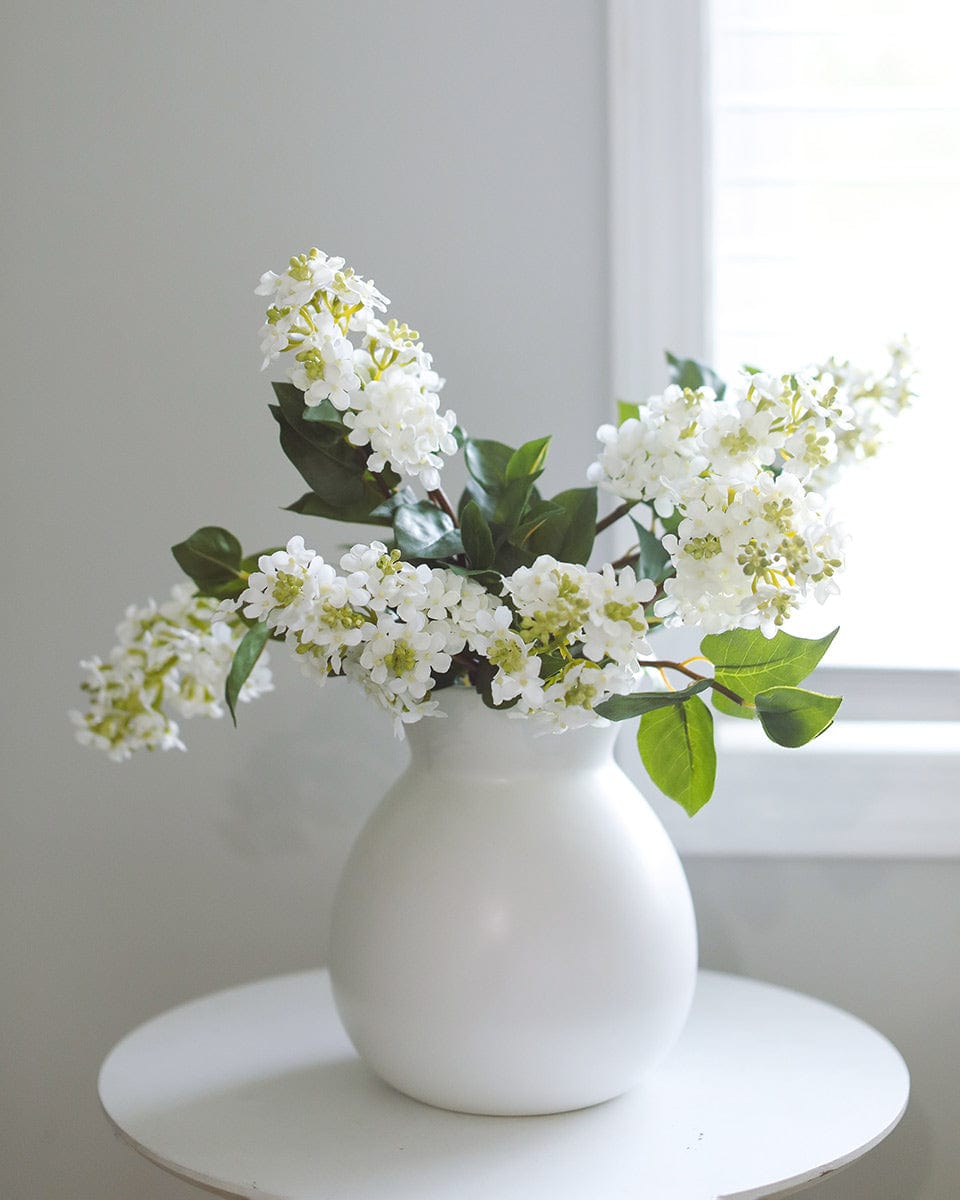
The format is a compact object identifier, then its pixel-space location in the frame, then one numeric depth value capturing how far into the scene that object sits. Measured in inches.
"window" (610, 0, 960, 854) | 46.0
